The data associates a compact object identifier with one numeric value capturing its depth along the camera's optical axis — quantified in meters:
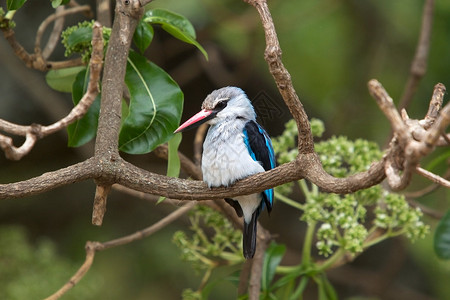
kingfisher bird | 5.48
